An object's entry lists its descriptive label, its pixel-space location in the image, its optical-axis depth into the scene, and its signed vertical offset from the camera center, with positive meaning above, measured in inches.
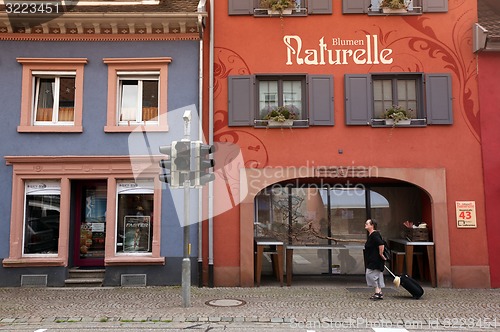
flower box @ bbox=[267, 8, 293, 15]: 476.4 +207.2
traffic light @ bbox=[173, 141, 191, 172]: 353.7 +42.3
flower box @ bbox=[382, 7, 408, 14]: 473.7 +207.3
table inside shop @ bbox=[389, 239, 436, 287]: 455.5 -44.3
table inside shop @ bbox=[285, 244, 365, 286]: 461.7 -40.3
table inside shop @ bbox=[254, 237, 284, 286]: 458.0 -44.6
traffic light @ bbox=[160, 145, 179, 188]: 354.0 +32.0
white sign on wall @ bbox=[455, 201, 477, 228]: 457.1 -4.4
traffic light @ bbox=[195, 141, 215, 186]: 353.1 +36.4
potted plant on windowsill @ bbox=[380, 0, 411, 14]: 470.9 +211.0
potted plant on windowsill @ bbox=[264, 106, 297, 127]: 461.4 +94.0
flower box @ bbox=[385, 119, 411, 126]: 463.2 +89.2
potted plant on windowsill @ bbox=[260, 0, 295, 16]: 472.7 +212.3
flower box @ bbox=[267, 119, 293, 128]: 462.6 +88.2
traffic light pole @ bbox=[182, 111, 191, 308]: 359.9 -39.4
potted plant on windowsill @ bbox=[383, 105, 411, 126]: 460.1 +94.4
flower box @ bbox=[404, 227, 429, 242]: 468.4 -25.9
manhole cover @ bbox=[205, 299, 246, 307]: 368.2 -76.4
